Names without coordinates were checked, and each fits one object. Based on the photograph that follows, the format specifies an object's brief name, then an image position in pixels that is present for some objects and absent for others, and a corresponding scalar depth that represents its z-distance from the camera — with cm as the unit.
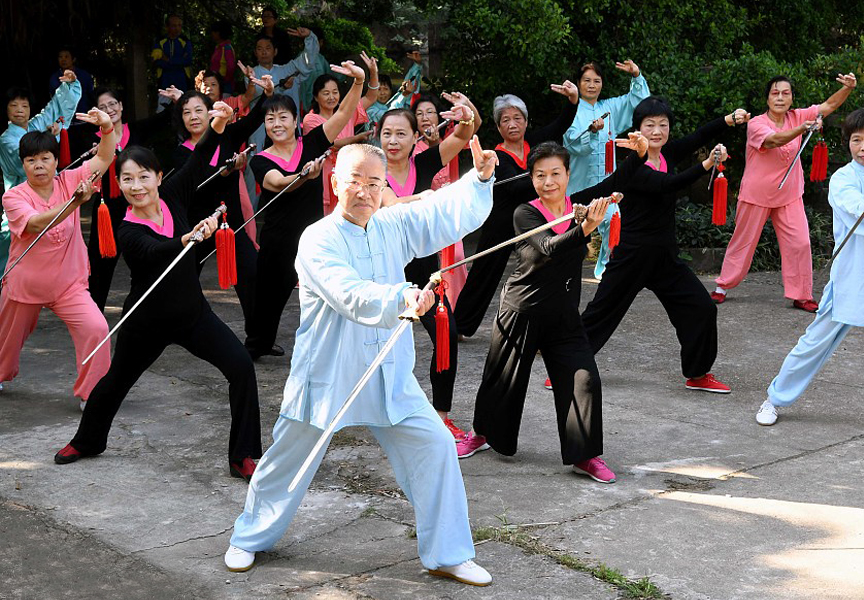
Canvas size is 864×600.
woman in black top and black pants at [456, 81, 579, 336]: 732
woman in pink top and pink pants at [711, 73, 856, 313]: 838
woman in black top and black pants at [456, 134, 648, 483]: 515
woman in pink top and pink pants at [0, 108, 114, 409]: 614
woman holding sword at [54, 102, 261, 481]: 514
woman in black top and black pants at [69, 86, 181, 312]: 775
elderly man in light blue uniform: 405
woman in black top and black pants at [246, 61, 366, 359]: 701
